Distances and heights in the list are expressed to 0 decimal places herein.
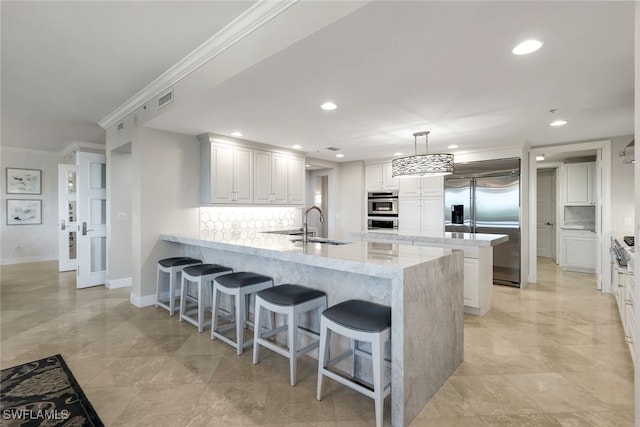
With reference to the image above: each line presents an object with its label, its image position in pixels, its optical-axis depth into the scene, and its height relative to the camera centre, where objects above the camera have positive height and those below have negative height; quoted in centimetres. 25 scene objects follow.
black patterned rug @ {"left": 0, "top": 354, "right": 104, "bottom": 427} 184 -122
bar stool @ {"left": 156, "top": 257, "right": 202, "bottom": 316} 362 -69
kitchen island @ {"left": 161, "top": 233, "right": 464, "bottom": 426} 179 -55
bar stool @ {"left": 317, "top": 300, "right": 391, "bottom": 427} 172 -68
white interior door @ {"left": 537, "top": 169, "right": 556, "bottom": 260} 761 +0
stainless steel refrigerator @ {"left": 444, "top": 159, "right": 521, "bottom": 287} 509 +14
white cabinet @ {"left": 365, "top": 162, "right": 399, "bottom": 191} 658 +76
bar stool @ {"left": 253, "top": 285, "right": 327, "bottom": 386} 218 -68
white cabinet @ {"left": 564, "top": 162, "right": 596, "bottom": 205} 624 +61
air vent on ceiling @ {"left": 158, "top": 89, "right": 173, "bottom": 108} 323 +122
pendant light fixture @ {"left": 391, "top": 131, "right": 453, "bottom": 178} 383 +61
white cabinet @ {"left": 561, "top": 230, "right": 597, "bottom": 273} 619 -76
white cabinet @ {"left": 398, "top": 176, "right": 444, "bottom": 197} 593 +52
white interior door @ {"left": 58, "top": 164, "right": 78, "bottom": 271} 578 -7
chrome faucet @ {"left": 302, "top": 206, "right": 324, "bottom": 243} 297 -17
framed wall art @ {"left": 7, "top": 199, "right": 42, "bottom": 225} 682 +3
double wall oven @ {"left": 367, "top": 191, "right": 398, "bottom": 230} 657 +7
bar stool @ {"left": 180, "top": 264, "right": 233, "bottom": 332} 314 -67
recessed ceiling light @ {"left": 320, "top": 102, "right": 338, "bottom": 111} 314 +111
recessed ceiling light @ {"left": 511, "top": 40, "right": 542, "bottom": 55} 199 +110
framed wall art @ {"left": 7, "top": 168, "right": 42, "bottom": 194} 679 +73
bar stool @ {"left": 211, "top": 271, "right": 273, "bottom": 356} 264 -68
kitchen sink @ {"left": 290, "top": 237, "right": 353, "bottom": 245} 302 -28
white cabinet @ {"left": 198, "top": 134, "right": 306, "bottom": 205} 446 +62
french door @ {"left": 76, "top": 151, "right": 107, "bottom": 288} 501 -8
